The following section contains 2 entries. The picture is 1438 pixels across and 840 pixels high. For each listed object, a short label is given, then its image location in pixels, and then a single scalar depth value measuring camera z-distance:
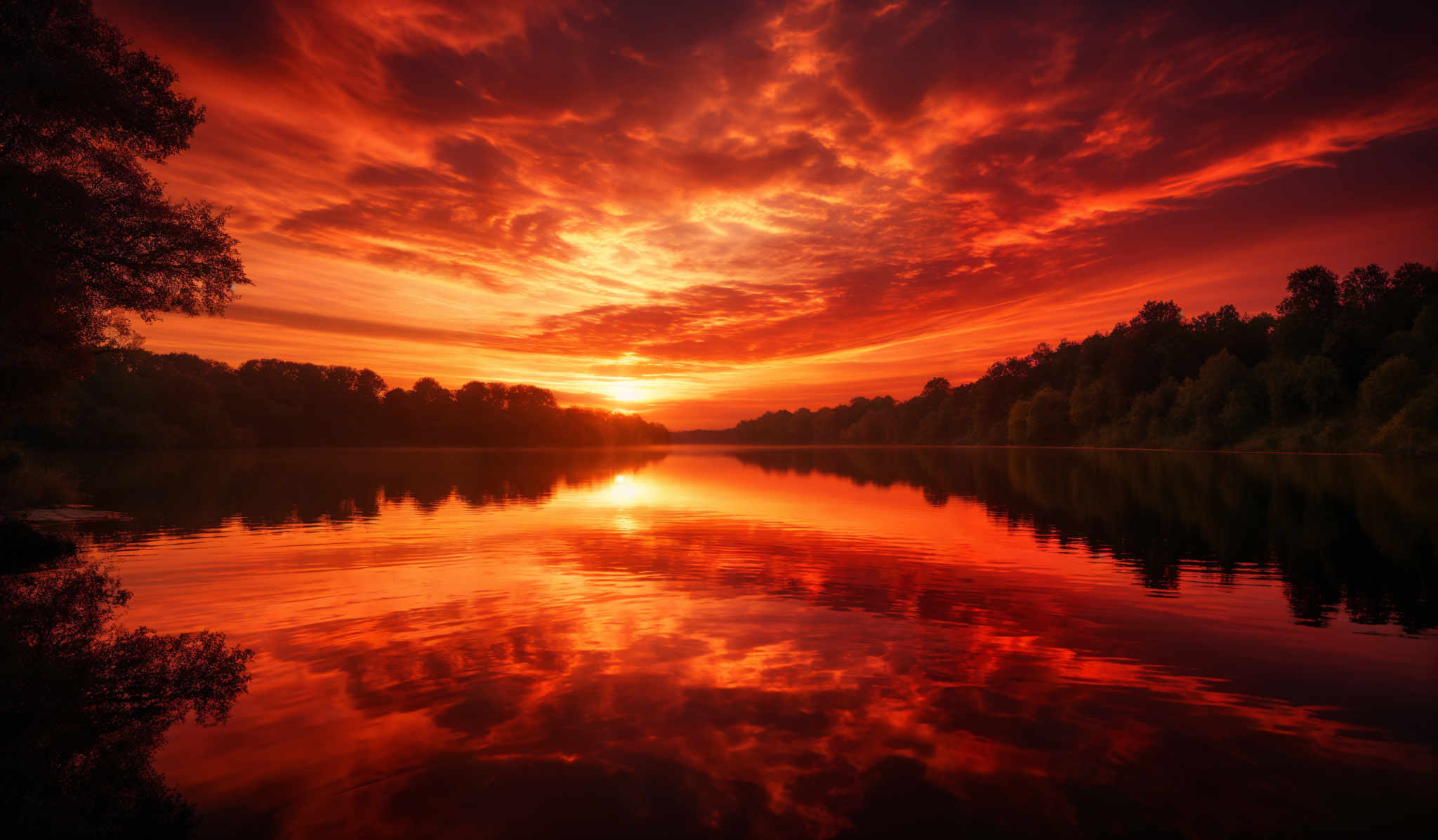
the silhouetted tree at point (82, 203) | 20.66
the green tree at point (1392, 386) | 91.00
